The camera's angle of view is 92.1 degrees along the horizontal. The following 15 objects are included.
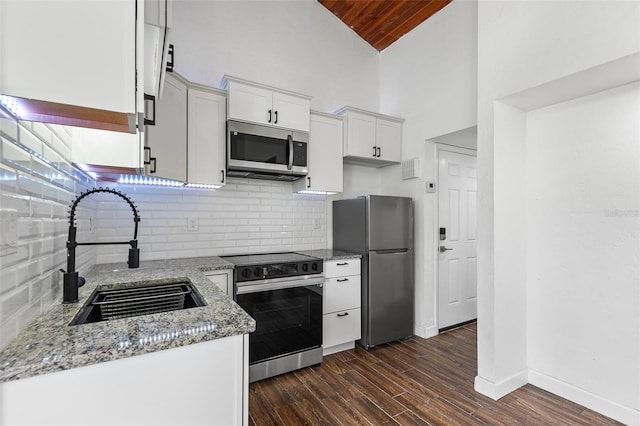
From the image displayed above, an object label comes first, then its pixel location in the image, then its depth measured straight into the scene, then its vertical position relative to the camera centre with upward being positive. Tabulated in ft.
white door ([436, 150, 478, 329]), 11.70 -0.98
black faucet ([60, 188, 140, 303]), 3.95 -0.78
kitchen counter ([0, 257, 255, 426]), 2.49 -1.40
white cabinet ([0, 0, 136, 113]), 2.26 +1.25
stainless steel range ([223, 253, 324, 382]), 7.96 -2.57
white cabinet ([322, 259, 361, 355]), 9.50 -2.88
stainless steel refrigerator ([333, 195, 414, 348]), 10.09 -1.46
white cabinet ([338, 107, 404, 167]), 10.96 +2.85
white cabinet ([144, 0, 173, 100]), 3.07 +1.90
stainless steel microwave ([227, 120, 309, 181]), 8.66 +1.87
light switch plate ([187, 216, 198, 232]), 9.27 -0.28
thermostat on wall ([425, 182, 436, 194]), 11.21 +1.01
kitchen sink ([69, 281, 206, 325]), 4.58 -1.38
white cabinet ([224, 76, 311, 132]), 8.66 +3.27
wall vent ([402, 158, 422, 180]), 11.31 +1.72
